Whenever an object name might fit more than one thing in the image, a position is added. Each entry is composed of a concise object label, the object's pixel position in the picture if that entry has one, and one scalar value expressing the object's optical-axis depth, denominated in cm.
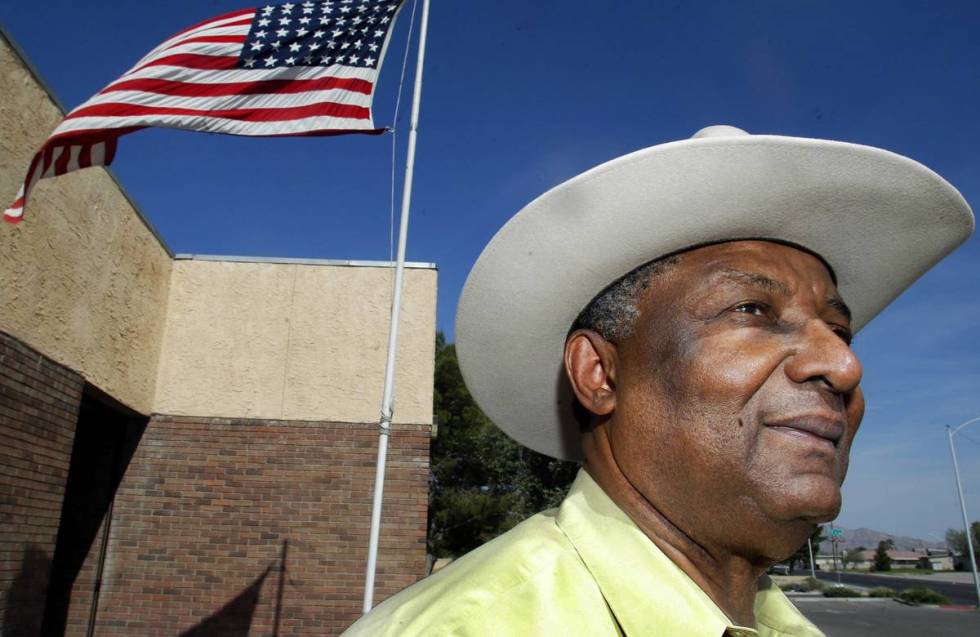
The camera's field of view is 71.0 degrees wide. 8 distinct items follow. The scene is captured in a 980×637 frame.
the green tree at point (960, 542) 7838
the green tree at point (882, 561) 8019
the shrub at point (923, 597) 2747
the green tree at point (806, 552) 5808
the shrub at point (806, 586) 3894
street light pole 2356
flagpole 591
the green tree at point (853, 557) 11334
